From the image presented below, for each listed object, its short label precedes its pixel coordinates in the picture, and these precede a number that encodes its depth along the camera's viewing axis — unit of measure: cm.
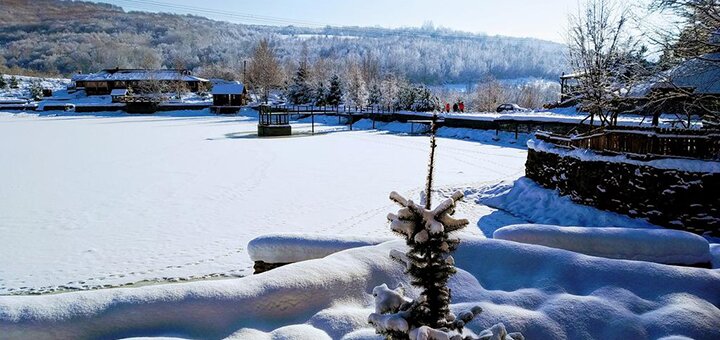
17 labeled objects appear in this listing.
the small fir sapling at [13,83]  8531
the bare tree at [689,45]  998
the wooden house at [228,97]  6269
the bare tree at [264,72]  7431
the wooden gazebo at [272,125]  3644
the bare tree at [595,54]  1820
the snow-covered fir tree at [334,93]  5916
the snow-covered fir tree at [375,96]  5416
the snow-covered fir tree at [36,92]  7700
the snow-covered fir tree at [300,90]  6350
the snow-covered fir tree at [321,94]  5978
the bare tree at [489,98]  5990
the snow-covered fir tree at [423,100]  4822
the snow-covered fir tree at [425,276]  264
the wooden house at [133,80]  7594
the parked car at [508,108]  5247
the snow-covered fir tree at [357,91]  5744
